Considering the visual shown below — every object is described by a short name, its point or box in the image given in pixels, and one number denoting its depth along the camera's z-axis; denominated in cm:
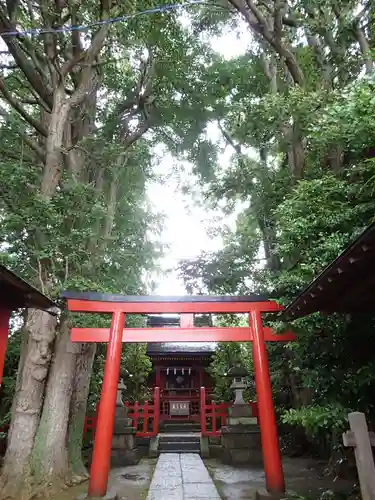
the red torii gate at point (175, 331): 596
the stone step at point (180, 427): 1547
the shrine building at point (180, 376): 1684
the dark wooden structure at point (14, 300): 374
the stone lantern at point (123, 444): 997
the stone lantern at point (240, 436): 975
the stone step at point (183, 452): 1129
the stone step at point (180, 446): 1177
